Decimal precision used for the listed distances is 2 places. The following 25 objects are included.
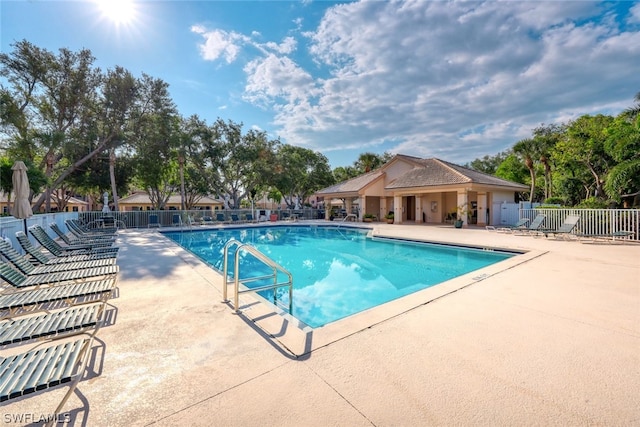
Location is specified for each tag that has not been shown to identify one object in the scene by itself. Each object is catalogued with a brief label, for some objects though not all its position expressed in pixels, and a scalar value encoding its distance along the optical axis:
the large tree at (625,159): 14.98
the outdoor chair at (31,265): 4.77
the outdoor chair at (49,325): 2.53
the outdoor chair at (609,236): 11.42
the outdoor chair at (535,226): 14.24
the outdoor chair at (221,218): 24.22
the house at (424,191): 20.33
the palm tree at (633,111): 17.94
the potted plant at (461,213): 19.19
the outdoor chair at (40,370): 1.83
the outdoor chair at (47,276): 4.14
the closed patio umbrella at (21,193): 7.23
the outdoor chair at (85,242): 8.54
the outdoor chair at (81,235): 10.23
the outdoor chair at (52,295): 3.34
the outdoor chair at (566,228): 12.86
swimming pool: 6.60
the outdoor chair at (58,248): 6.91
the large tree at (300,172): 32.91
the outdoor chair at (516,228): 15.11
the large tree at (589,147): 20.52
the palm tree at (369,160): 37.00
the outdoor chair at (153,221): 21.15
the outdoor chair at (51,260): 5.88
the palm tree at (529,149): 25.53
